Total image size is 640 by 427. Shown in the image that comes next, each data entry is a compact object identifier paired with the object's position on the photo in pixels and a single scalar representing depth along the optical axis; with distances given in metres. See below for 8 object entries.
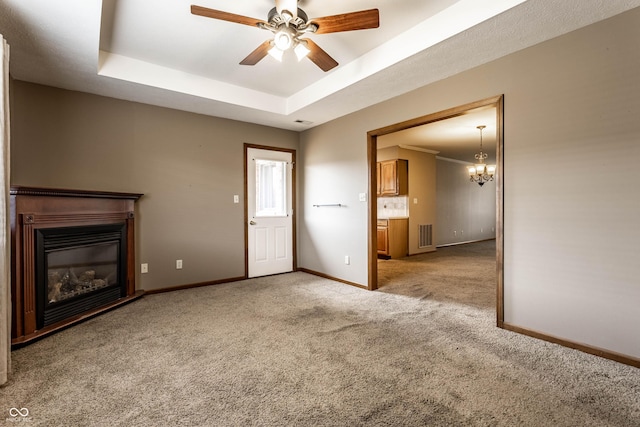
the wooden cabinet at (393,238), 6.76
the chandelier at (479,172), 6.47
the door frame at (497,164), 2.77
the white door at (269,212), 4.87
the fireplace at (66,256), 2.51
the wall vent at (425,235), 7.52
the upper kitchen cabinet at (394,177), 7.01
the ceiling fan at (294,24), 2.09
